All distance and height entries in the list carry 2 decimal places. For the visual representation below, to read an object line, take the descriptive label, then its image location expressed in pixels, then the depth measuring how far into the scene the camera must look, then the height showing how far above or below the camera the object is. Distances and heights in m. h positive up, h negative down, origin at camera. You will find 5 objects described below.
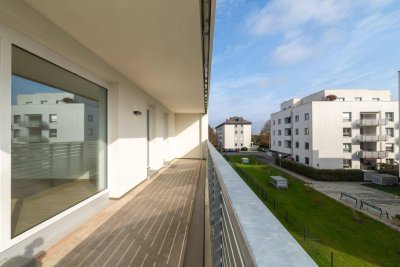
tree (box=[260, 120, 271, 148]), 51.81 +0.22
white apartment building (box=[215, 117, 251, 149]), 55.78 +1.02
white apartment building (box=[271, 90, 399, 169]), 23.48 +0.50
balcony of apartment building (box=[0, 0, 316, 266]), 2.08 -0.11
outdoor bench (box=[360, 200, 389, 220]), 11.12 -3.81
